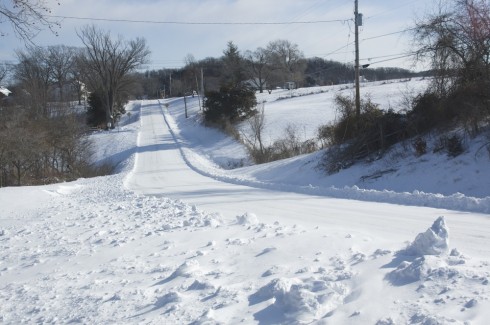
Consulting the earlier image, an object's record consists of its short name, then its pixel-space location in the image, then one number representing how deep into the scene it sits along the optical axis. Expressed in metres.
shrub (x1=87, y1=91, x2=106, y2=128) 80.69
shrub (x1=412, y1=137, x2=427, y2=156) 17.67
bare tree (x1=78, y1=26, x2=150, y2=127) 77.66
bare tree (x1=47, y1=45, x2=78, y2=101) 99.62
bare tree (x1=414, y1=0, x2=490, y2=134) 16.28
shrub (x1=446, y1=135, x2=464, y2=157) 16.20
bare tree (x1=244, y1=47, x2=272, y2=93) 112.34
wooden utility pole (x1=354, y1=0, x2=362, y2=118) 24.55
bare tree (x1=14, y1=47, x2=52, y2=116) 65.56
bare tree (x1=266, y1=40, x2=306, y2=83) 120.83
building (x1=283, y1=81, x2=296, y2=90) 110.91
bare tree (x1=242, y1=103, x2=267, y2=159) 34.41
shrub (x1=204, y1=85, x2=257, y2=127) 52.59
